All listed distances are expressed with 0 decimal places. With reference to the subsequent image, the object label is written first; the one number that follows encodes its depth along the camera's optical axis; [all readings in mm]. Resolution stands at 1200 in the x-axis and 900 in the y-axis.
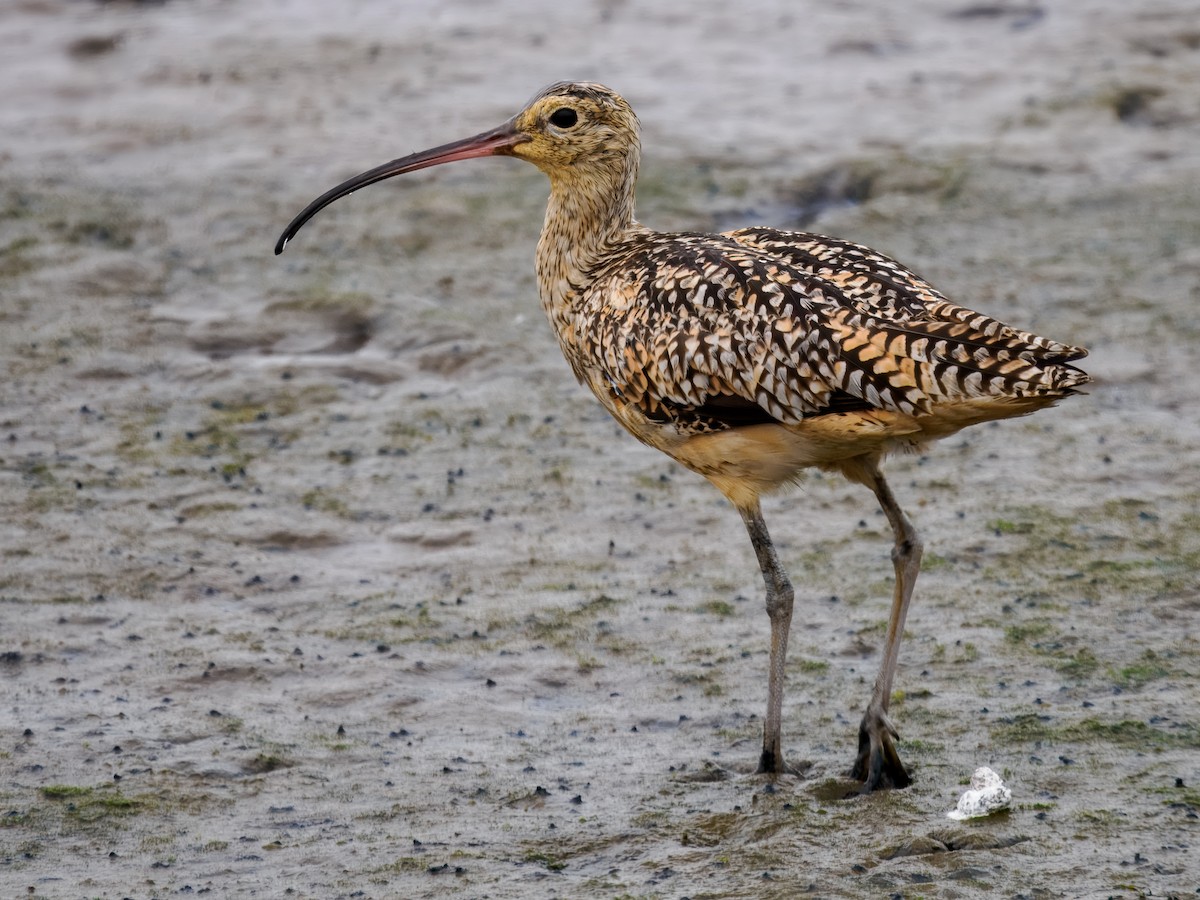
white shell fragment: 10609
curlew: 10398
